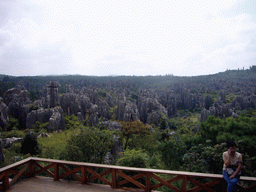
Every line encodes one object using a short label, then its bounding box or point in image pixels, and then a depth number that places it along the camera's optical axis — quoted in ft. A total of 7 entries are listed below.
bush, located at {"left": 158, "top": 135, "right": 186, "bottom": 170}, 34.65
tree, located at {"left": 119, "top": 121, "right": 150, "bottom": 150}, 65.36
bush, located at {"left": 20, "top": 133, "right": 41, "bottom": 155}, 52.80
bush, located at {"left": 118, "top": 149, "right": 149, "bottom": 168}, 21.70
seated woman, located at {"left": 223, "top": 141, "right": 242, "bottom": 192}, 12.58
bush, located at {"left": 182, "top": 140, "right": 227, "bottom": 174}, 20.72
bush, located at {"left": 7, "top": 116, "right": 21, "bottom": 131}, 123.37
